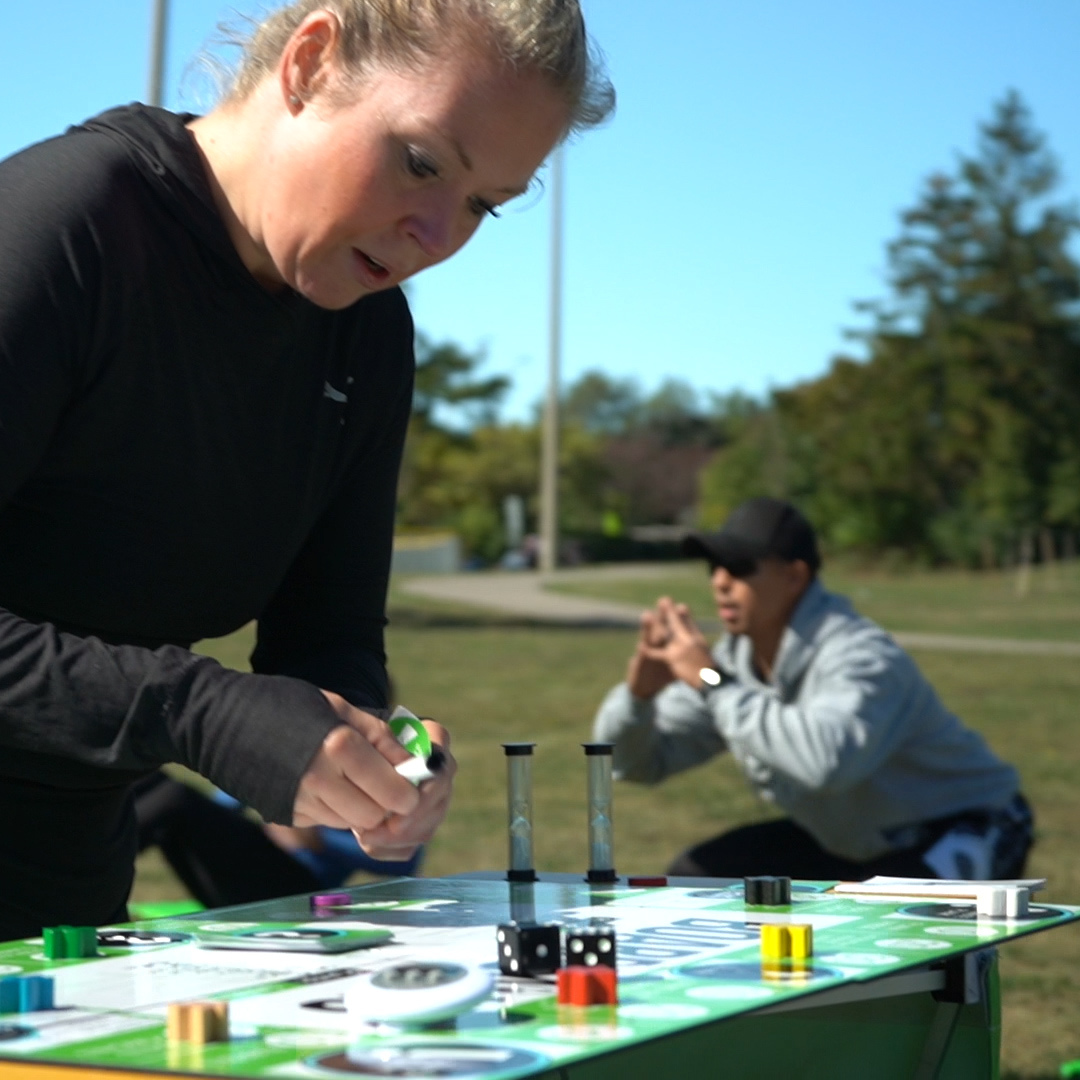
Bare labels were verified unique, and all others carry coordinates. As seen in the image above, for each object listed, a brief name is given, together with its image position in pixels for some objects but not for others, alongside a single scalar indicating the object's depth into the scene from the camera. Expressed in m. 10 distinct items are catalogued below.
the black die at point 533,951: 1.29
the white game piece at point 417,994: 1.12
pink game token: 1.78
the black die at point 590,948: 1.29
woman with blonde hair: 1.44
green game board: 1.08
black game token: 1.72
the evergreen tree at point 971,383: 30.62
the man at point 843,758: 4.05
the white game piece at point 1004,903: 1.60
